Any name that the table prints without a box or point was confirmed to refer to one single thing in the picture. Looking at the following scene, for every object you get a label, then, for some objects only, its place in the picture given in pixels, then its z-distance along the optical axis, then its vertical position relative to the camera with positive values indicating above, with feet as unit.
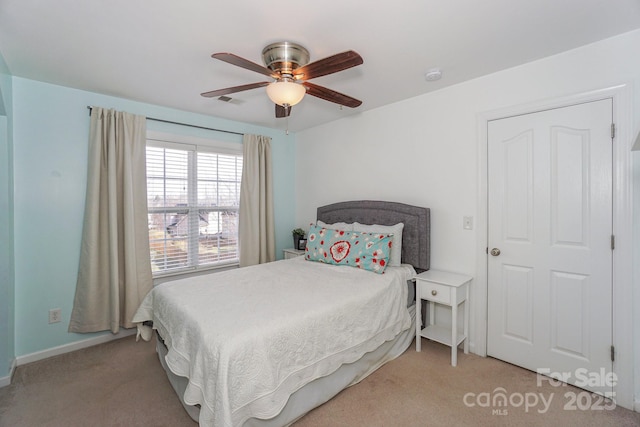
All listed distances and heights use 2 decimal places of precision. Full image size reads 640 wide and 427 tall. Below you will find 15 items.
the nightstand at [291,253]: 12.47 -1.83
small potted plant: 13.01 -1.12
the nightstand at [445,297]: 7.73 -2.43
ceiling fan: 5.61 +2.89
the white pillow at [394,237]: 8.98 -0.82
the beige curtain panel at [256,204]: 12.37 +0.34
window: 10.53 +0.30
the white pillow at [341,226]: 10.13 -0.54
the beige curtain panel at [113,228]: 8.83 -0.51
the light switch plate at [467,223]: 8.45 -0.37
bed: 4.69 -2.40
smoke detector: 7.68 +3.75
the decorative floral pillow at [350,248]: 8.54 -1.18
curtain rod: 9.76 +3.37
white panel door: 6.47 -0.77
